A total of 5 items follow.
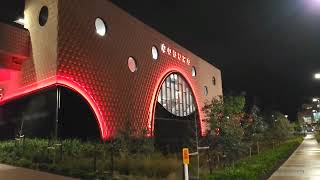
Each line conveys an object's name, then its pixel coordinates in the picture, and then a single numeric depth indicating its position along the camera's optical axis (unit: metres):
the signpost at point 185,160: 9.17
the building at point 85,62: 24.23
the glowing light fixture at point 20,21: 28.06
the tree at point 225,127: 17.69
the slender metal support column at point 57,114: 22.78
